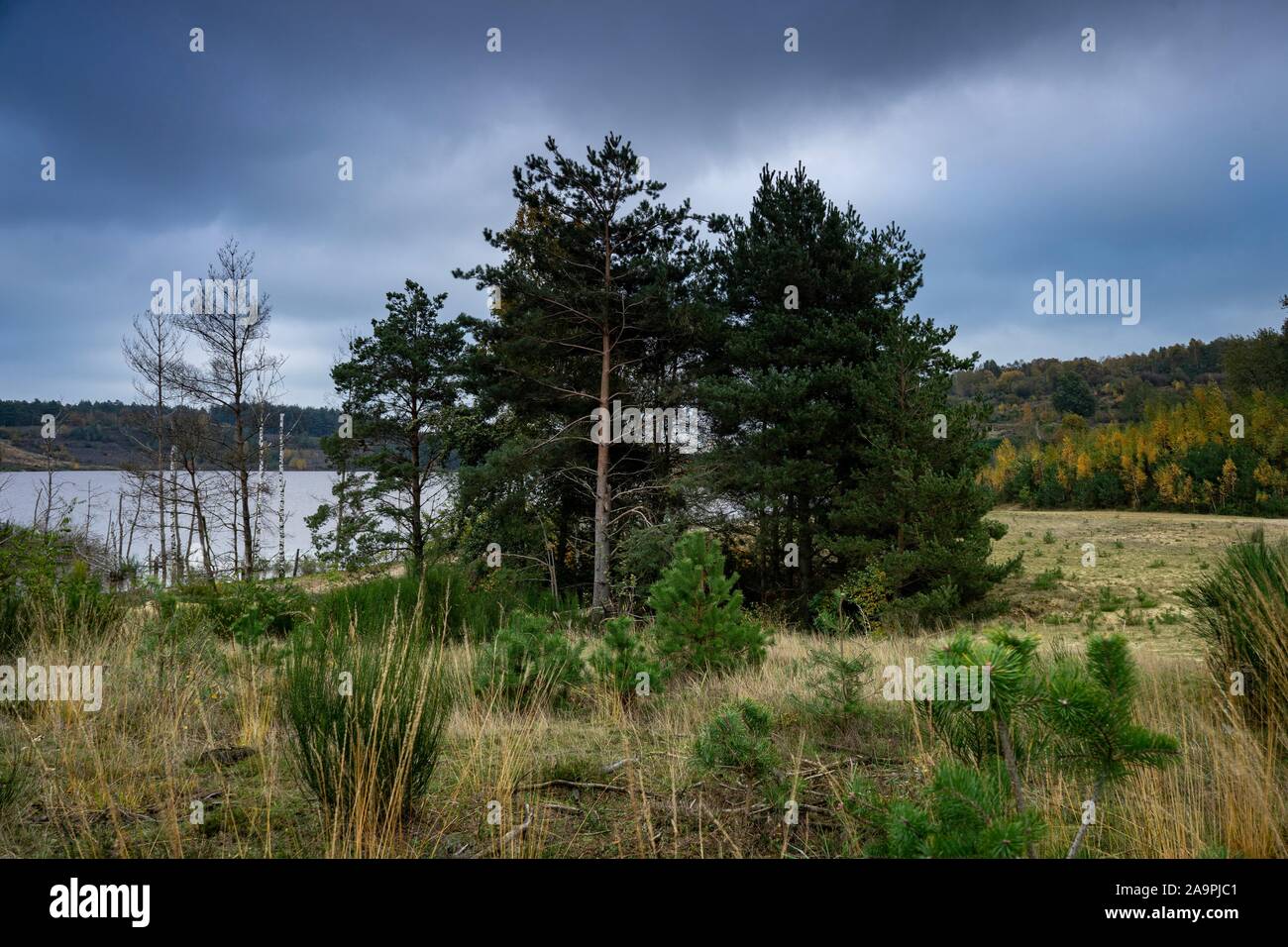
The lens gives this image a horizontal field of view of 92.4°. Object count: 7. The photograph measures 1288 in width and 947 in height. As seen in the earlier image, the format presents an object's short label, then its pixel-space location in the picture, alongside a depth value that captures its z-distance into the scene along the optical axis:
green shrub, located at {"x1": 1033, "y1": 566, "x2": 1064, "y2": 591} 18.58
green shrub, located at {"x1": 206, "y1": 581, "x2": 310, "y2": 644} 7.92
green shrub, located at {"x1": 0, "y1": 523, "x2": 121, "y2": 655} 5.94
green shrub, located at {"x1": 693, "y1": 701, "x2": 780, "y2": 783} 3.18
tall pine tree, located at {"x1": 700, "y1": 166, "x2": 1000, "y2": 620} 14.82
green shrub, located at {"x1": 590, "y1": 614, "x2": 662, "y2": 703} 5.32
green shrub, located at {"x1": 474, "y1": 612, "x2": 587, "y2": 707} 5.25
